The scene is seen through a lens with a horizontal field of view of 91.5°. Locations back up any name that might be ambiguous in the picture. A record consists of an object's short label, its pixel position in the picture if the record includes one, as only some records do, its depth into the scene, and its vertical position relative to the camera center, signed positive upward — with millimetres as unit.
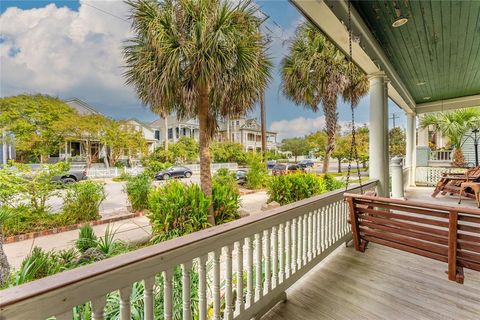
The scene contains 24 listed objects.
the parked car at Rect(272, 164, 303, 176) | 15316 -693
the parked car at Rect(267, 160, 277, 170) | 19297 -505
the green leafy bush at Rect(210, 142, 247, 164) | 18297 +438
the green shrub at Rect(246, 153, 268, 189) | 10000 -747
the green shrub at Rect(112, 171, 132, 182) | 6774 -453
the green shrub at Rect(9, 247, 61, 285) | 2084 -1015
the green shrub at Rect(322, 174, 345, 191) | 6258 -764
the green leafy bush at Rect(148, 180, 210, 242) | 3650 -843
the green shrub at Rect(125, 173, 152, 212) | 6195 -862
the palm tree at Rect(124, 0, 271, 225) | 4191 +1983
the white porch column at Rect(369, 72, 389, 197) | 3668 +331
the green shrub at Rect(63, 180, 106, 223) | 5094 -891
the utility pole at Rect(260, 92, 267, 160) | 11056 +1596
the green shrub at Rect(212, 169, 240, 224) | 4680 -941
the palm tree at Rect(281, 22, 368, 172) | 7263 +2590
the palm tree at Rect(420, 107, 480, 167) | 8008 +1013
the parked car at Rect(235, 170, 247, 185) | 10844 -916
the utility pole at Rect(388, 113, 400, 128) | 19098 +3082
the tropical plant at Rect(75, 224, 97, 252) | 2979 -1023
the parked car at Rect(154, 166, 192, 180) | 12863 -763
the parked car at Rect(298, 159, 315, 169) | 25083 -620
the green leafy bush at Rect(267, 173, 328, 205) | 5387 -716
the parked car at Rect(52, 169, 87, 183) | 8406 -485
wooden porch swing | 1653 -631
